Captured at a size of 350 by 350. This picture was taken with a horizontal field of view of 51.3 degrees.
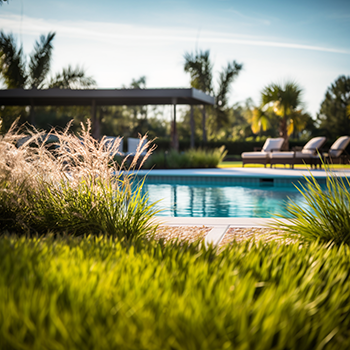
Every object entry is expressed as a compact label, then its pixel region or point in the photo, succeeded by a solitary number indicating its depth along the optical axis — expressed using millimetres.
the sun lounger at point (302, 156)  13164
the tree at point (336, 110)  34094
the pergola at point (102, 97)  13953
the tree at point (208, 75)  23312
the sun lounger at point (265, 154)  14227
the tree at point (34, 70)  18438
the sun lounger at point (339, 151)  12859
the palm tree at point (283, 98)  18750
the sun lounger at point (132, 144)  13984
